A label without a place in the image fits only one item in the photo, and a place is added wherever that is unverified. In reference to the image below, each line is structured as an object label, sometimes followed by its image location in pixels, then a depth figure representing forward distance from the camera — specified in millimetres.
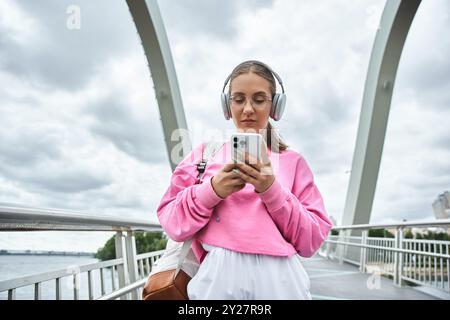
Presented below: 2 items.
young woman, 797
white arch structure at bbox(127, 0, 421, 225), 6082
